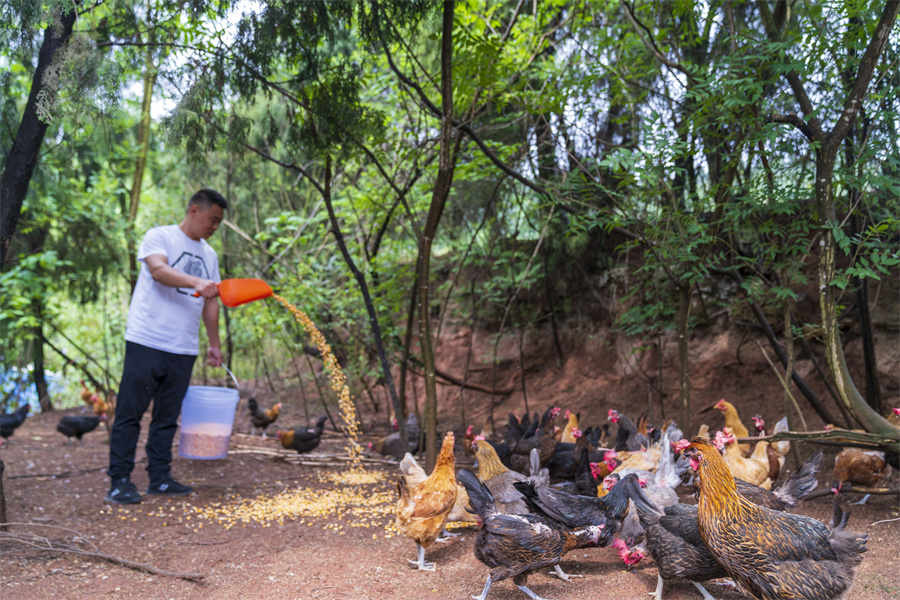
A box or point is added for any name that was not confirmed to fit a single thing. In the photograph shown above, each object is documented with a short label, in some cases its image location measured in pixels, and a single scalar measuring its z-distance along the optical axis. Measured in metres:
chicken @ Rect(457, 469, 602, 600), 2.69
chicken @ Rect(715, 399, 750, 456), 4.68
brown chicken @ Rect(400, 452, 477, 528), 3.59
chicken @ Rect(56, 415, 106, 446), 6.50
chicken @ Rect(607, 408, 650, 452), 4.52
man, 4.17
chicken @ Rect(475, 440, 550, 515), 3.35
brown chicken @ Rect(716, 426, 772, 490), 3.81
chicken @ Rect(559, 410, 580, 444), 5.47
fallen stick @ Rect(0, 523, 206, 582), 2.95
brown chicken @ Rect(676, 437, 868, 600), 2.19
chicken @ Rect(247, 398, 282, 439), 7.28
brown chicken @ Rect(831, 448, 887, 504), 3.71
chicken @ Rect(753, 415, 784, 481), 4.20
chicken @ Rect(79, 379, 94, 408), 8.46
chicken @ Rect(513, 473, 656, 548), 2.99
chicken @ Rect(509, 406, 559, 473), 4.58
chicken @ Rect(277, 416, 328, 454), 6.18
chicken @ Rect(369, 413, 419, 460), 5.81
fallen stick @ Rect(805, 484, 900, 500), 3.54
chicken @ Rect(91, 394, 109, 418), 7.43
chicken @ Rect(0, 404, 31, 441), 6.65
